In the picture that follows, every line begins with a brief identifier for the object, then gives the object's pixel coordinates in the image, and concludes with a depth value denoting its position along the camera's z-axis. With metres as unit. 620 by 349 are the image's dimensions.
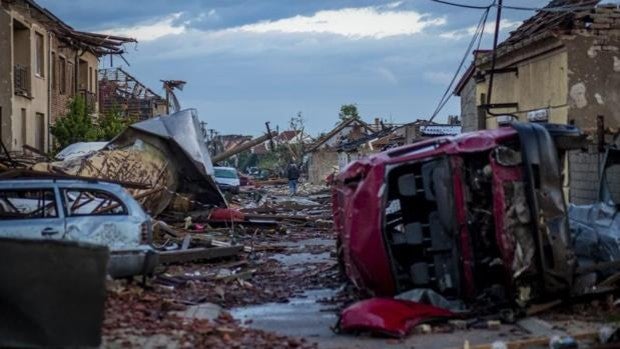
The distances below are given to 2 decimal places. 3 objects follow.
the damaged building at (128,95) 58.34
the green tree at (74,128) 36.00
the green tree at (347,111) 88.00
